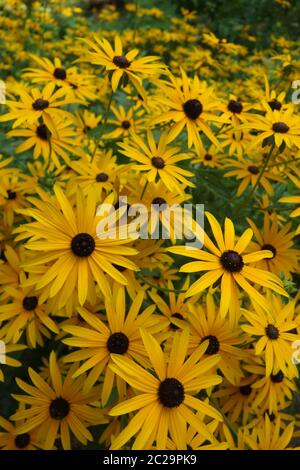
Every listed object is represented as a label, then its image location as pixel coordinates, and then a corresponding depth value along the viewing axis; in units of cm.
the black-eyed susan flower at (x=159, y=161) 42
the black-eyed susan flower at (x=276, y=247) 46
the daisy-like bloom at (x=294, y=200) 42
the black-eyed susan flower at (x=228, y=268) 37
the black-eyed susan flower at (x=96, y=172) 45
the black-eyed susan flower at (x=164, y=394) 33
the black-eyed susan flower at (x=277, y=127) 45
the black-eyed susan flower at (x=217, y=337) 41
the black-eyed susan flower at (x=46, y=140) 48
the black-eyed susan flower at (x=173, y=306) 43
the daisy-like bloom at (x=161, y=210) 42
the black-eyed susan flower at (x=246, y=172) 52
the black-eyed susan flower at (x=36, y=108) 46
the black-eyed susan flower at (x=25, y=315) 42
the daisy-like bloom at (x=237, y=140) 54
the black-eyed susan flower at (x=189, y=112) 46
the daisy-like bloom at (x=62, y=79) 52
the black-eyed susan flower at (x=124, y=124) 60
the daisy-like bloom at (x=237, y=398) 46
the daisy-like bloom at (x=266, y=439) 40
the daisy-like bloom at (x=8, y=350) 38
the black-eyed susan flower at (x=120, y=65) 45
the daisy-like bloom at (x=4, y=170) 49
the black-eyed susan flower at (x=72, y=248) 36
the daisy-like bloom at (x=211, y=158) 58
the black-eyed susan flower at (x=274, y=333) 39
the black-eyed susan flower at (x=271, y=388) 43
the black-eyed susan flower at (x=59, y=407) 39
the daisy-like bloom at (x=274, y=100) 52
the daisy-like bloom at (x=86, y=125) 61
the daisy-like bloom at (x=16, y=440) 42
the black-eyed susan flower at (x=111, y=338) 36
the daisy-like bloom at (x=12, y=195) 47
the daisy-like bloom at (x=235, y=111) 51
